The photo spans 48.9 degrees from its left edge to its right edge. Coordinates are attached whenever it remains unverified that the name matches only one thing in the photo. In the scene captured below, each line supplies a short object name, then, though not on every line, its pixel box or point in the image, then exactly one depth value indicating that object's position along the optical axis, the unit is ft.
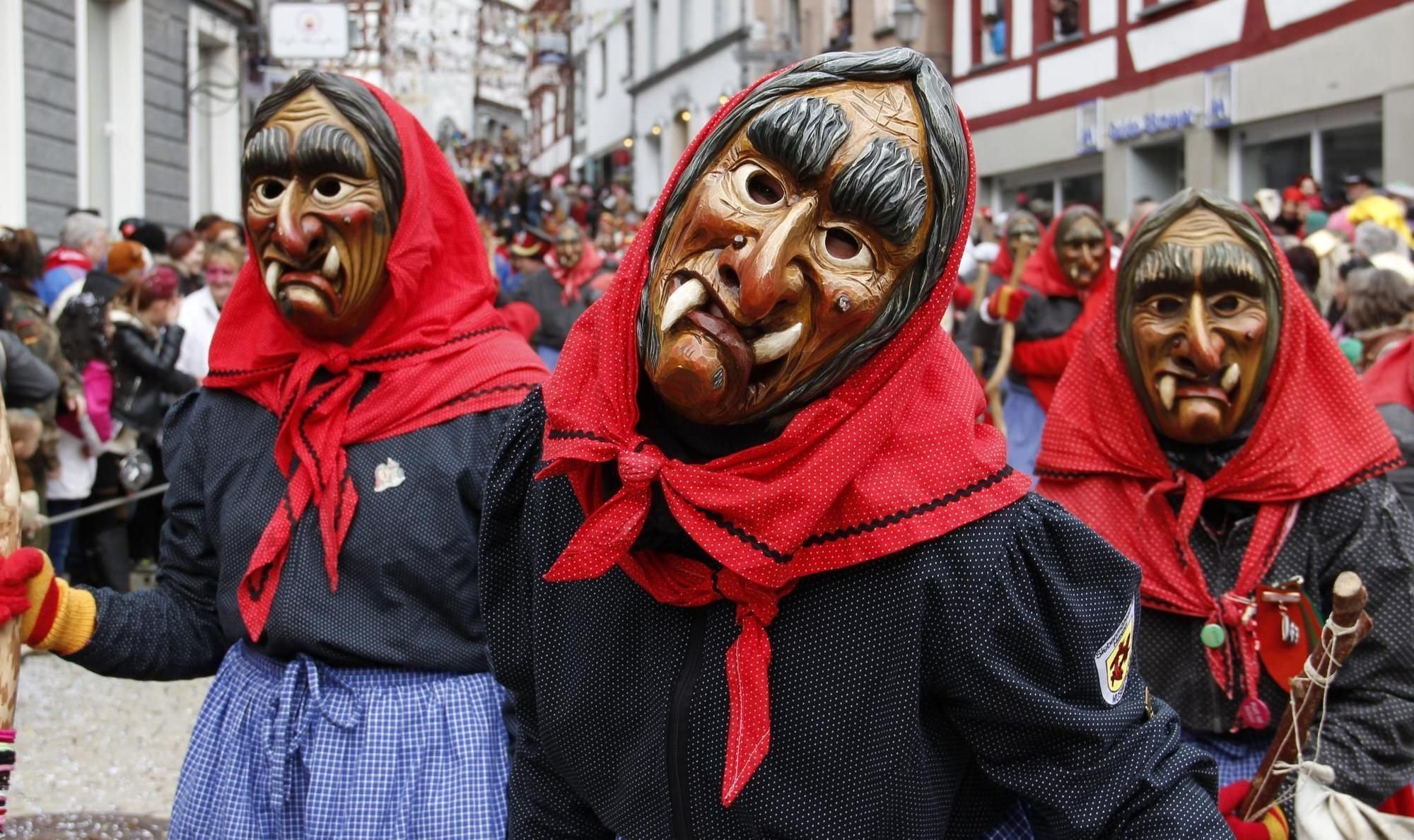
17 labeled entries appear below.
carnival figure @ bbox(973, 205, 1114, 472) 22.38
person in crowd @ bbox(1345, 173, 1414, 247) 25.88
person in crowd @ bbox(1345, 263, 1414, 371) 17.72
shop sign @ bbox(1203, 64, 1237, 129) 47.09
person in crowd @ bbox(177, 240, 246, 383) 24.00
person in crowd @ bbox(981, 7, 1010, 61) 62.80
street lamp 50.65
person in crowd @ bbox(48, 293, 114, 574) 22.09
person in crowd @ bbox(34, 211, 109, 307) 26.76
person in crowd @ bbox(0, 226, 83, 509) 20.34
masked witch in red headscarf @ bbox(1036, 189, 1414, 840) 8.27
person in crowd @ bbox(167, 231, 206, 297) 28.84
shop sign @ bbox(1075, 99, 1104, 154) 55.42
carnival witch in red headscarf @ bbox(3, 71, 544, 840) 8.17
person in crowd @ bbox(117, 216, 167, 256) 30.53
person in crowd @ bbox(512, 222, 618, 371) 33.06
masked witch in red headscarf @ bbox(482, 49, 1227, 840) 5.02
